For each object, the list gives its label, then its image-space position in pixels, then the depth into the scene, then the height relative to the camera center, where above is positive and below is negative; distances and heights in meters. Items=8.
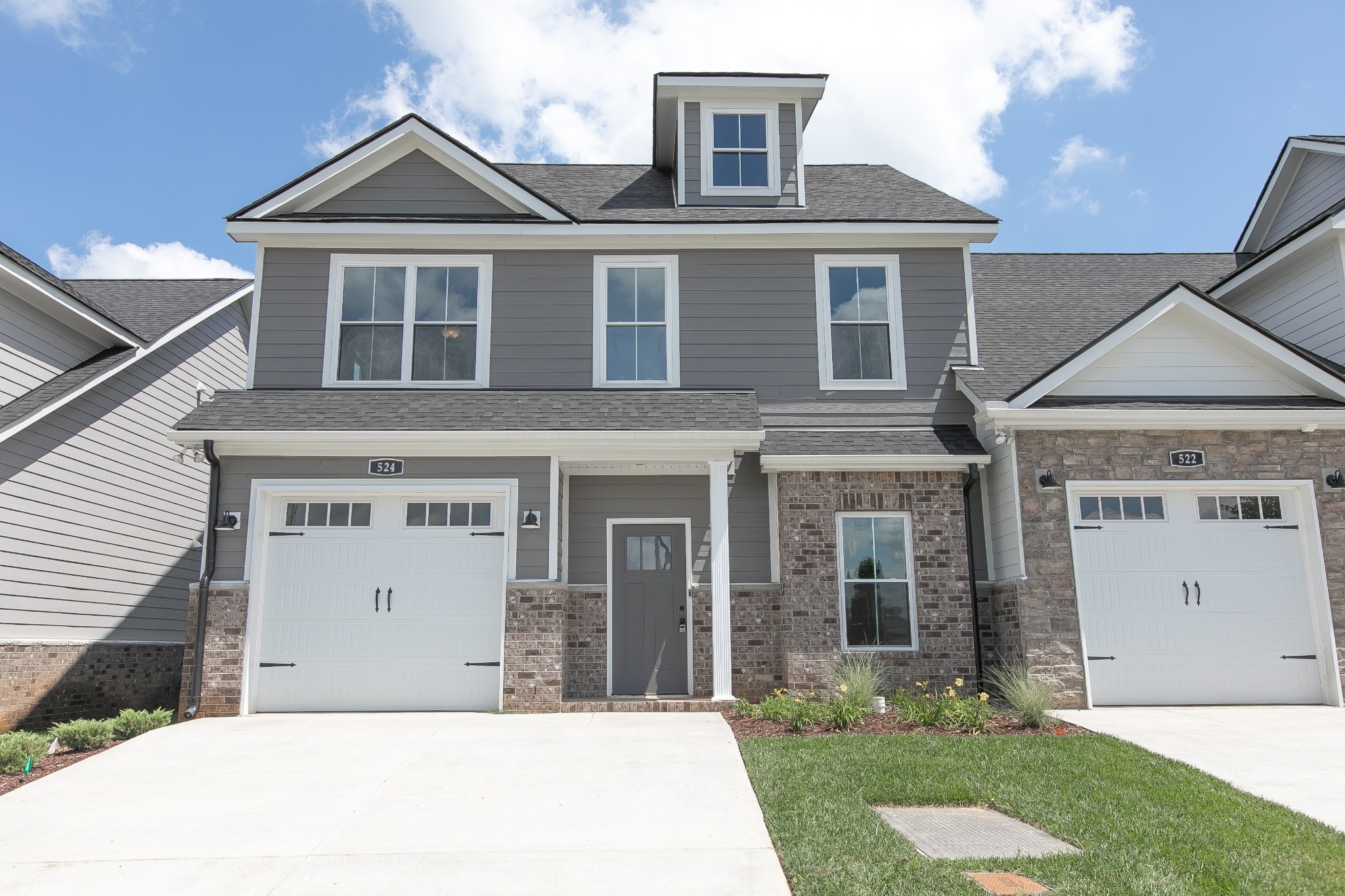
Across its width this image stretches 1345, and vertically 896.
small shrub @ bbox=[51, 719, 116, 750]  8.78 -1.00
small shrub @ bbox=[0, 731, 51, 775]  8.03 -1.05
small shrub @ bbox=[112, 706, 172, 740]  9.34 -0.96
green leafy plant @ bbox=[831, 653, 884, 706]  9.90 -0.62
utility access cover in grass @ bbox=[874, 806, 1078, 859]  5.62 -1.31
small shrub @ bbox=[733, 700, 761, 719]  9.88 -0.92
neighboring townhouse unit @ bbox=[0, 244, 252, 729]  11.63 +1.72
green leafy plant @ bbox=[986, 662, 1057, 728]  9.19 -0.73
